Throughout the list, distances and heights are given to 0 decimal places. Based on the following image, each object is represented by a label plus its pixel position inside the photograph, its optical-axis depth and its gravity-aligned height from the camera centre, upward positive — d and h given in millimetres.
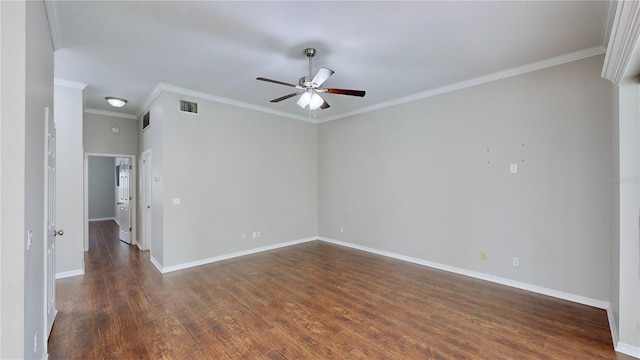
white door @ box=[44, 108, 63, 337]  2307 -354
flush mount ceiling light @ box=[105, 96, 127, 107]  4777 +1399
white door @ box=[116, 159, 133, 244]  6281 -488
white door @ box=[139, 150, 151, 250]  5310 -344
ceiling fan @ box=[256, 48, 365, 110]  2901 +1032
